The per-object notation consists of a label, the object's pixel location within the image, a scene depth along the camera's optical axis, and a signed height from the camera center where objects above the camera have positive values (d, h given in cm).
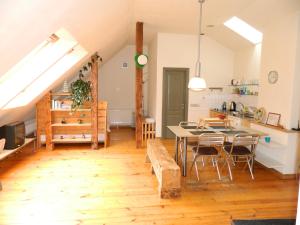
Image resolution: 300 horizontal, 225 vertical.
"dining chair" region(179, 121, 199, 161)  461 -86
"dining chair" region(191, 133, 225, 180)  384 -77
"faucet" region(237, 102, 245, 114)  601 -31
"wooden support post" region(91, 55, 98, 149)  545 -24
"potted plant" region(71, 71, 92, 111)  532 +0
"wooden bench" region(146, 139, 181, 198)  322 -112
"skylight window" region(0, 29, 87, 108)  361 +38
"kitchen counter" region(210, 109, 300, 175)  405 -94
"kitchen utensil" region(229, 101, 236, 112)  654 -29
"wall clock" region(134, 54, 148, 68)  561 +79
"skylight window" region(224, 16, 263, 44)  557 +153
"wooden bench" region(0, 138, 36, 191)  413 -109
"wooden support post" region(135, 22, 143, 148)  570 -6
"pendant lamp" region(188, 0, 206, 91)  396 +17
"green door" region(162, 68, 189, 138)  677 -9
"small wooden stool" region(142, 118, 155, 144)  633 -94
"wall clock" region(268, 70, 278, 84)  443 +36
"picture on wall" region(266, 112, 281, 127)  437 -42
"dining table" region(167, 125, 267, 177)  397 -63
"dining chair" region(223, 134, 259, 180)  396 -89
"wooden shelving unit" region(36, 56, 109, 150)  546 -65
